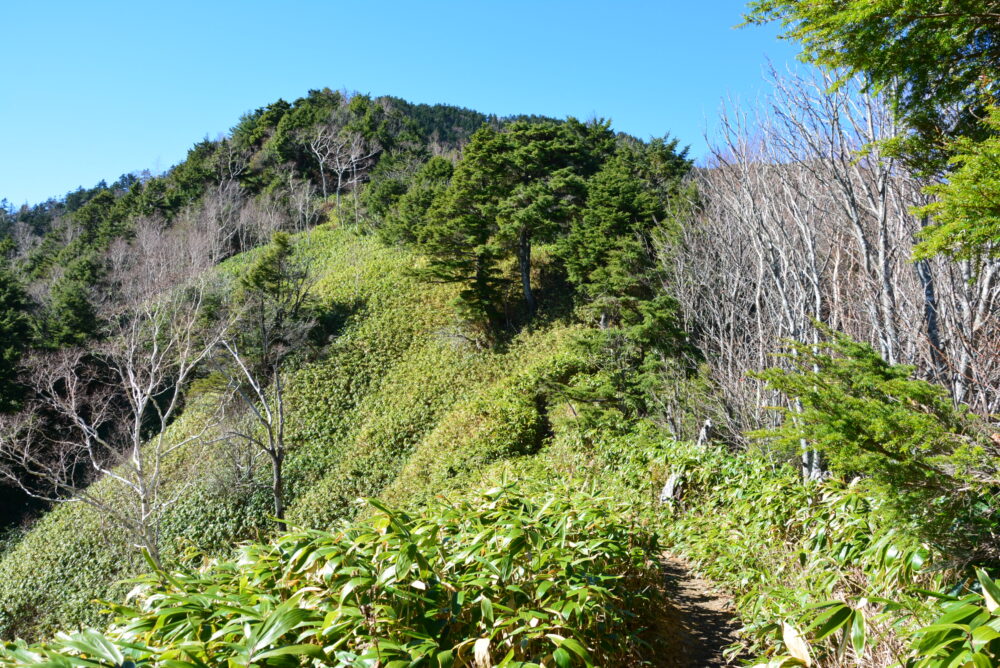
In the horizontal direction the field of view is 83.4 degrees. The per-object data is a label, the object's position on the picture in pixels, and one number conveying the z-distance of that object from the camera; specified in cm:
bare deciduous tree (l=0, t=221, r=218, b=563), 1742
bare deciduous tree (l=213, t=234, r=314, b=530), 2008
